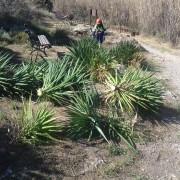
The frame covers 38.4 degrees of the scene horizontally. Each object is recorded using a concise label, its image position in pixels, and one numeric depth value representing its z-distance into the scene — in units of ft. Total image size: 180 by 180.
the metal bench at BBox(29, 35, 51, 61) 21.74
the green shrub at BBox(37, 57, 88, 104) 14.89
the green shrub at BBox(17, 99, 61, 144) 12.19
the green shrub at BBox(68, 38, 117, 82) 18.29
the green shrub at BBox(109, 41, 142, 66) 22.54
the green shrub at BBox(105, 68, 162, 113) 15.69
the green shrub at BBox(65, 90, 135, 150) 13.39
